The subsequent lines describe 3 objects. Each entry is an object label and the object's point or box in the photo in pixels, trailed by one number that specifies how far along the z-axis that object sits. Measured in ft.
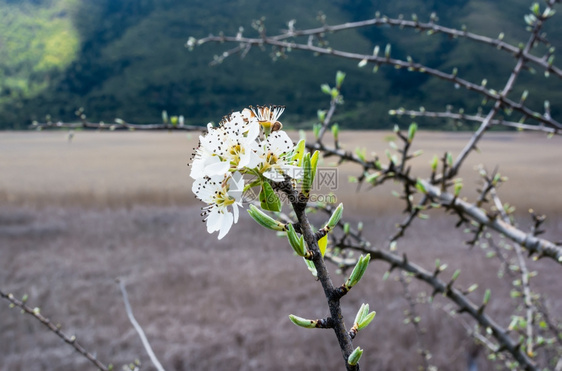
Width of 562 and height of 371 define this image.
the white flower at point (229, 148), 0.86
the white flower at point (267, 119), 0.96
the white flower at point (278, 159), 0.84
